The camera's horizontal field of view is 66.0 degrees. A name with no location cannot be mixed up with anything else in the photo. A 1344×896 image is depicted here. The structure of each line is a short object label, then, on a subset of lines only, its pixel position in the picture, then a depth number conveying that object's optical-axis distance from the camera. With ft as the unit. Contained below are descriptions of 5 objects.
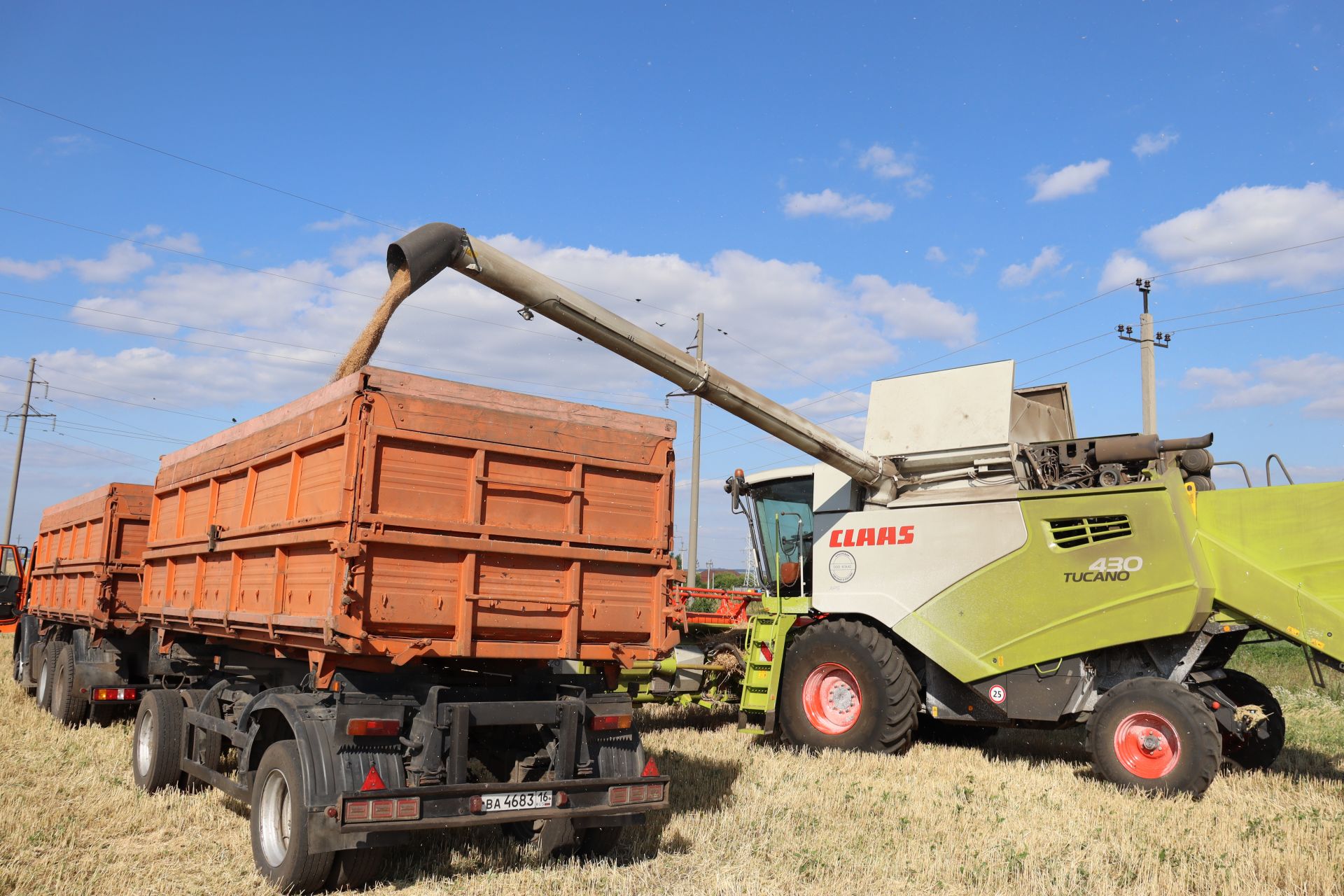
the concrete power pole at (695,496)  79.82
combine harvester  24.79
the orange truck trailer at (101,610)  32.14
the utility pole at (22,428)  126.52
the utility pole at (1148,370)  70.03
